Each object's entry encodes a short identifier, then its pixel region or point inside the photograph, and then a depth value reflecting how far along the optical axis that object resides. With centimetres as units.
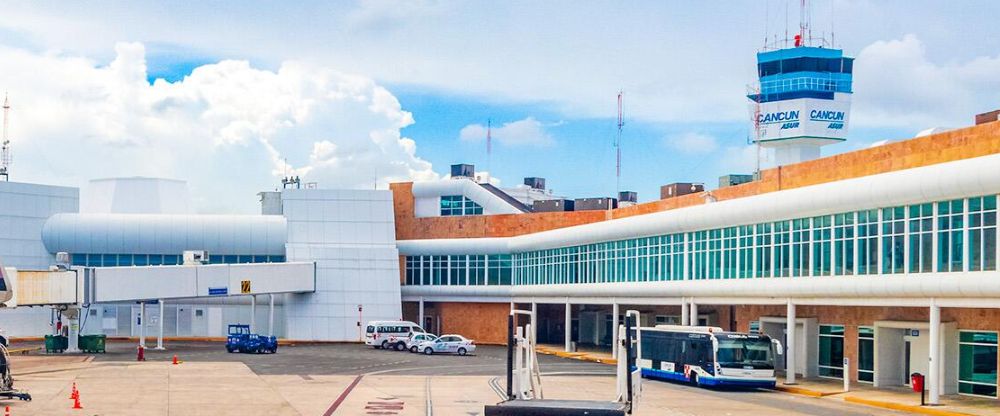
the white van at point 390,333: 8400
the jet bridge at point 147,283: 6397
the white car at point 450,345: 7850
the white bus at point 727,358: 5162
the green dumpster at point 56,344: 7594
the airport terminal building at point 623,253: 4609
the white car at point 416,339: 8056
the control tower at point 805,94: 12344
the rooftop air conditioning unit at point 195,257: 8488
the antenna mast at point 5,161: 9800
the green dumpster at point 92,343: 7600
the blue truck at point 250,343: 7712
